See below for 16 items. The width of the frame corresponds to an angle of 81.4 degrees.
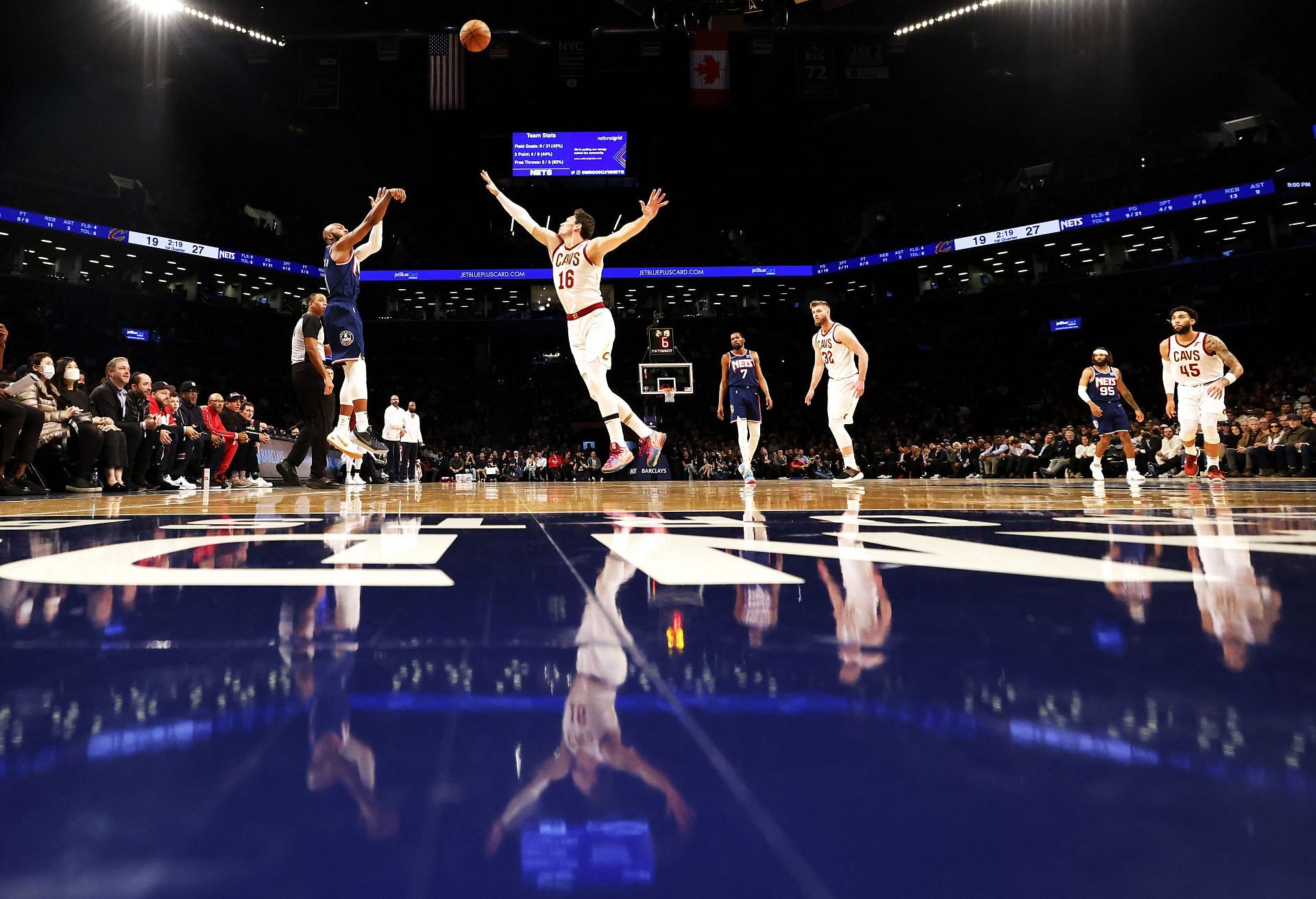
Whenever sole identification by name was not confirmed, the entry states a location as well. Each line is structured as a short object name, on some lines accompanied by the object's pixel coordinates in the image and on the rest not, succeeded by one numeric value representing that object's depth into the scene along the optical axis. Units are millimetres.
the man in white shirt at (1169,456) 13047
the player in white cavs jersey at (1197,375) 7906
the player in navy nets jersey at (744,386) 9125
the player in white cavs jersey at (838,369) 8375
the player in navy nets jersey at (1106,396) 9469
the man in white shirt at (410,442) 12680
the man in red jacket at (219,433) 8852
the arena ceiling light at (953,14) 20344
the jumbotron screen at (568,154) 24562
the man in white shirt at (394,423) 12281
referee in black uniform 6445
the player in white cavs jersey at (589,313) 6375
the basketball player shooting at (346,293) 6523
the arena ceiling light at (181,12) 18312
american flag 18953
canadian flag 19859
